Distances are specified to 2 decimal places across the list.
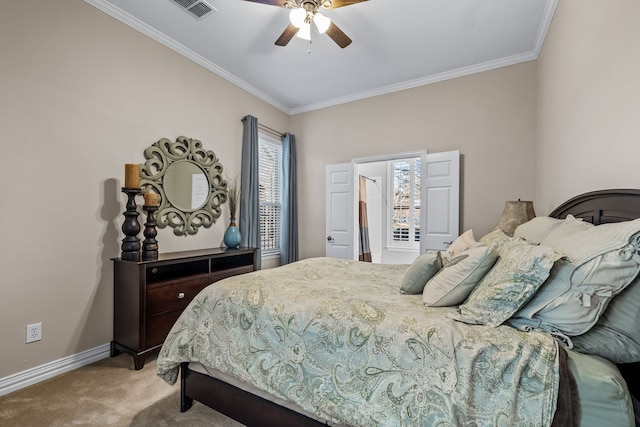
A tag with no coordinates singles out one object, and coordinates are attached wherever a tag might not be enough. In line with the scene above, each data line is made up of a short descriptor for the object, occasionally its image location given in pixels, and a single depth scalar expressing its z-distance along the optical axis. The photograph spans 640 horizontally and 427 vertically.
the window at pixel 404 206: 5.26
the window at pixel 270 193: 4.24
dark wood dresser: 2.23
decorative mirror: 2.79
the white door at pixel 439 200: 3.40
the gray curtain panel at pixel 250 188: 3.66
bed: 0.89
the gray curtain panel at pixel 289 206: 4.41
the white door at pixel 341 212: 4.12
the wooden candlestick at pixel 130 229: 2.36
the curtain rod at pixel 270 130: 4.12
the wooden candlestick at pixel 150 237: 2.44
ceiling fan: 2.10
